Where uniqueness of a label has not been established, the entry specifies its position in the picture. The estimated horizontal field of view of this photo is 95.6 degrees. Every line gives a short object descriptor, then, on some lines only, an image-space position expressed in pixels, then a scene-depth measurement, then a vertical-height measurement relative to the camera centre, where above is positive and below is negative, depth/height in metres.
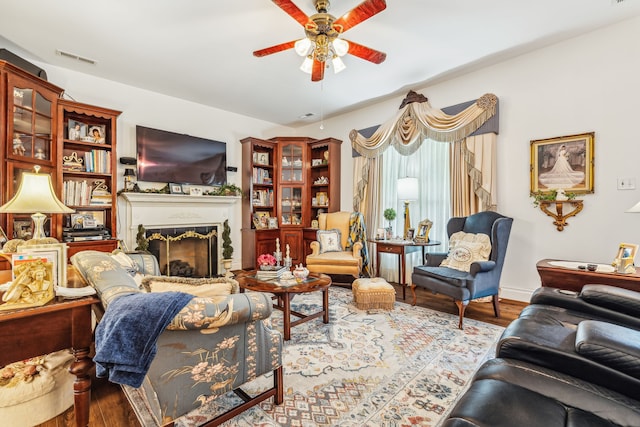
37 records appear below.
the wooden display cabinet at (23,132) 2.65 +0.78
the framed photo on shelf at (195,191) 4.55 +0.30
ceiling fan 1.97 +1.36
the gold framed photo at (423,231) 3.78 -0.28
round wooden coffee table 2.43 -0.68
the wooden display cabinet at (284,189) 5.16 +0.39
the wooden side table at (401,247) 3.56 -0.47
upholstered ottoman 3.12 -0.94
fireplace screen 4.21 -0.60
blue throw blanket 1.01 -0.44
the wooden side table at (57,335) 1.08 -0.50
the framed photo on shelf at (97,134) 3.58 +0.95
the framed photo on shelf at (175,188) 4.34 +0.33
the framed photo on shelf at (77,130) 3.42 +0.96
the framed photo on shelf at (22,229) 2.84 -0.18
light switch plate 2.72 +0.24
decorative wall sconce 3.00 -0.01
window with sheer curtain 4.00 +0.28
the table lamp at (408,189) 3.77 +0.27
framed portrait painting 2.94 +0.48
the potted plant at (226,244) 4.80 -0.56
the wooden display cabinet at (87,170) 3.25 +0.48
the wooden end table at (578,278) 2.18 -0.55
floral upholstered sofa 1.03 -0.53
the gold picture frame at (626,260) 2.24 -0.39
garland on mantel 4.20 +0.31
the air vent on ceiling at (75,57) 3.14 +1.72
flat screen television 4.07 +0.80
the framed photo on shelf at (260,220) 5.18 -0.18
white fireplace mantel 3.95 +0.00
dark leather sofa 0.90 -0.63
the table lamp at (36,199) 1.48 +0.06
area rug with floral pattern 1.56 -1.10
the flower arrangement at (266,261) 2.84 -0.50
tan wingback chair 3.83 -0.67
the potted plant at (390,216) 4.20 -0.09
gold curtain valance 3.55 +1.14
